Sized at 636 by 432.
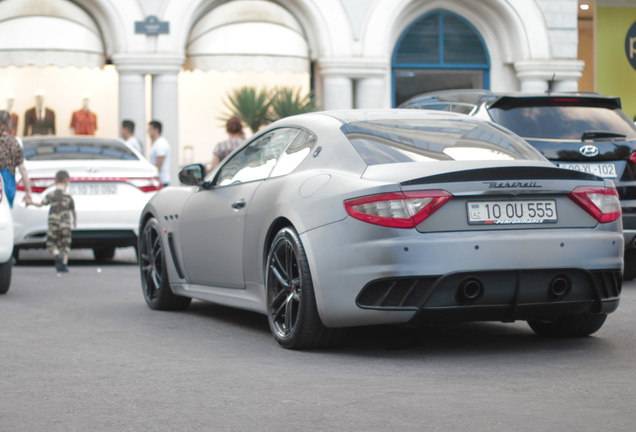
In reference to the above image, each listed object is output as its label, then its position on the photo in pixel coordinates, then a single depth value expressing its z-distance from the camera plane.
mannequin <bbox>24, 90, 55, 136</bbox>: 21.88
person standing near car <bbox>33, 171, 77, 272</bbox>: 12.60
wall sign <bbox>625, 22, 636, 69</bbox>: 26.05
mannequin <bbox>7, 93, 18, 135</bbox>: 21.83
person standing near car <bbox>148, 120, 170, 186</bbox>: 17.70
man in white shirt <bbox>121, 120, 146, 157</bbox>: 18.30
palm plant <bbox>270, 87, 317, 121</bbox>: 20.66
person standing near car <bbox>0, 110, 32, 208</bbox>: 12.48
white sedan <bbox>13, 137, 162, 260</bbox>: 13.16
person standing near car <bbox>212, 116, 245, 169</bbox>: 14.34
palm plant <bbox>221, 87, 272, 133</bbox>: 20.69
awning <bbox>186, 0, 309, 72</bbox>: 21.88
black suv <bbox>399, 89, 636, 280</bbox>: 10.06
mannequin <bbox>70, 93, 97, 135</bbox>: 22.19
